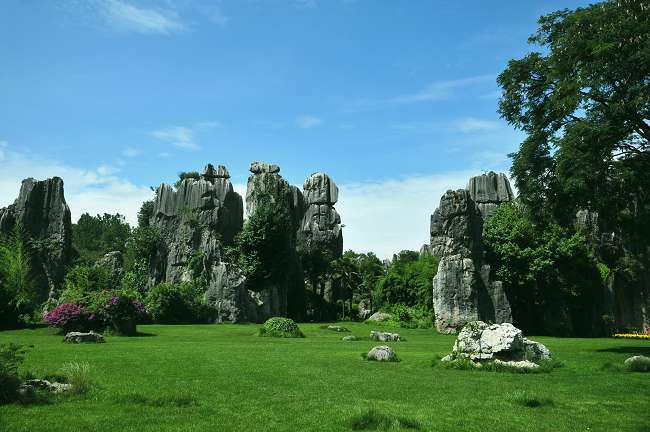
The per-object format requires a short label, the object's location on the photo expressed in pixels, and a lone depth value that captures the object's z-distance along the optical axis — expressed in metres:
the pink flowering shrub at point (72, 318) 32.84
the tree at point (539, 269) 49.81
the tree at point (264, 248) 58.81
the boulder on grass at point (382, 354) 21.38
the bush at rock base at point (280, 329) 33.69
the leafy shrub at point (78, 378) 13.02
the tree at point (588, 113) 23.45
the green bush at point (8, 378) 11.87
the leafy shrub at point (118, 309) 33.34
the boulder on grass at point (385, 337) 32.66
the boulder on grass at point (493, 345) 19.44
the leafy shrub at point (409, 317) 50.81
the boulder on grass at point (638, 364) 19.17
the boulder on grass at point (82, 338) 26.91
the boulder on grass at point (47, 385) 12.73
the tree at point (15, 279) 38.94
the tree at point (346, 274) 71.56
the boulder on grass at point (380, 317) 54.94
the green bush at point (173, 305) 47.34
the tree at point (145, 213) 81.75
